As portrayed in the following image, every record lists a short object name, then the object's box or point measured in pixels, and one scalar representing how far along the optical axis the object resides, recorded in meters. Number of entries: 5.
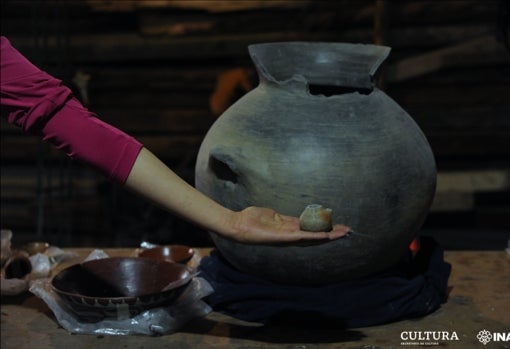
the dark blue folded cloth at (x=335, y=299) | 2.64
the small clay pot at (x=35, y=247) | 3.41
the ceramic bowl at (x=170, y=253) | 3.29
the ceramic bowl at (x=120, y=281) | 2.60
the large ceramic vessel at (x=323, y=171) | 2.55
